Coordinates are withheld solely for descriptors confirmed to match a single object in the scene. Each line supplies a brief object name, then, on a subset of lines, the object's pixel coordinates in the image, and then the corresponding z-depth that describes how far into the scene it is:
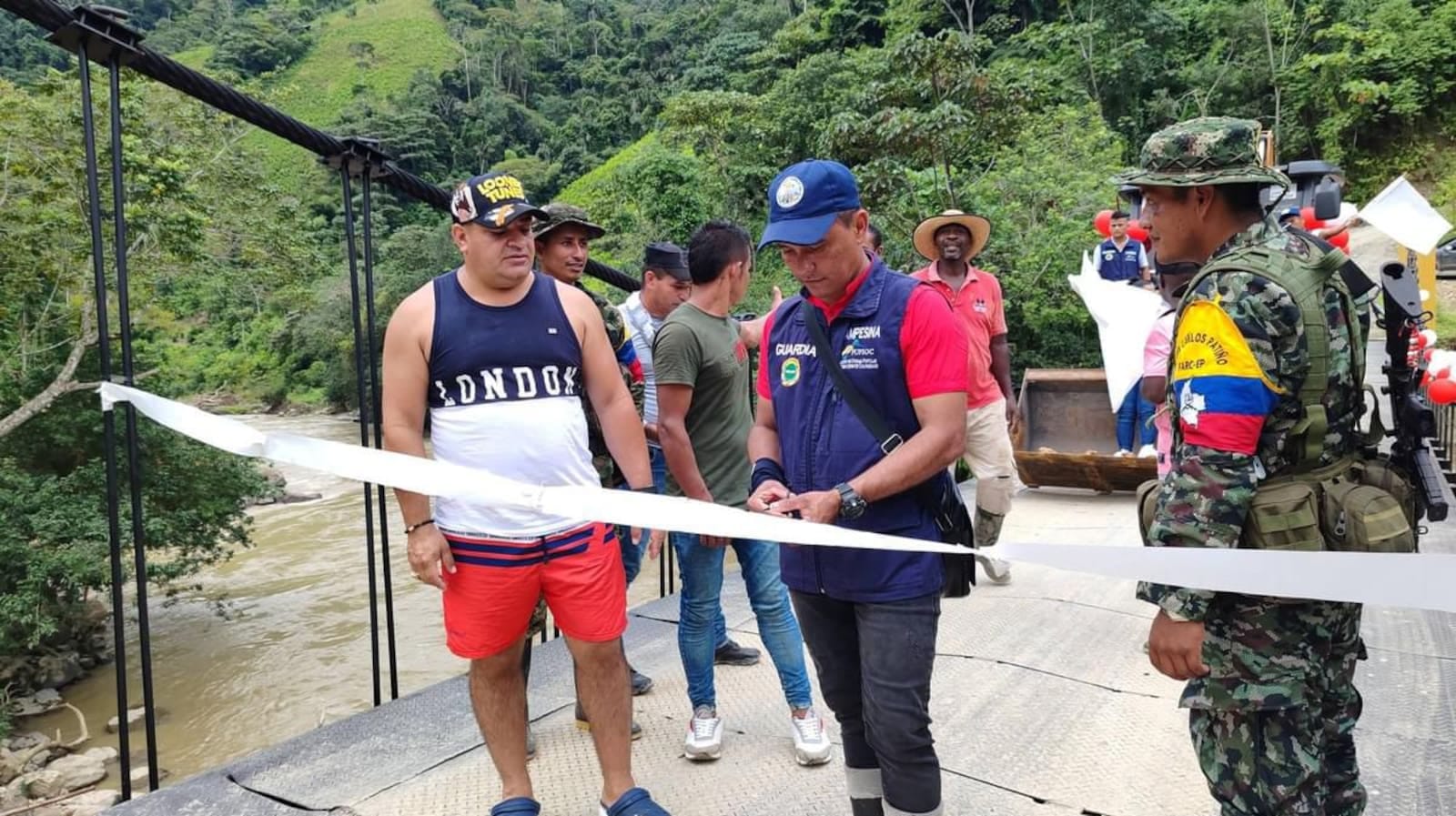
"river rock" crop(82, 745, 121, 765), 8.84
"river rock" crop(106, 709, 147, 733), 9.62
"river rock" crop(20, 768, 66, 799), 7.84
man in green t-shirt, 2.87
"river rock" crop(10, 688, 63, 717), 9.86
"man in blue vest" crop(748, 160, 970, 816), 1.96
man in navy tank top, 2.28
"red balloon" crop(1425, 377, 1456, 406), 4.27
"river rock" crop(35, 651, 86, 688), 10.38
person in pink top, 3.57
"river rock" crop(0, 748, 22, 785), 8.20
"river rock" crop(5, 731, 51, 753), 9.04
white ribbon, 1.36
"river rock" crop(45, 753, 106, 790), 8.34
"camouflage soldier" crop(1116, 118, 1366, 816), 1.56
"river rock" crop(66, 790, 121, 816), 7.29
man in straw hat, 4.32
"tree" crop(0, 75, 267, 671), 10.12
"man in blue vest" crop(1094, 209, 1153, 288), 7.59
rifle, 1.84
